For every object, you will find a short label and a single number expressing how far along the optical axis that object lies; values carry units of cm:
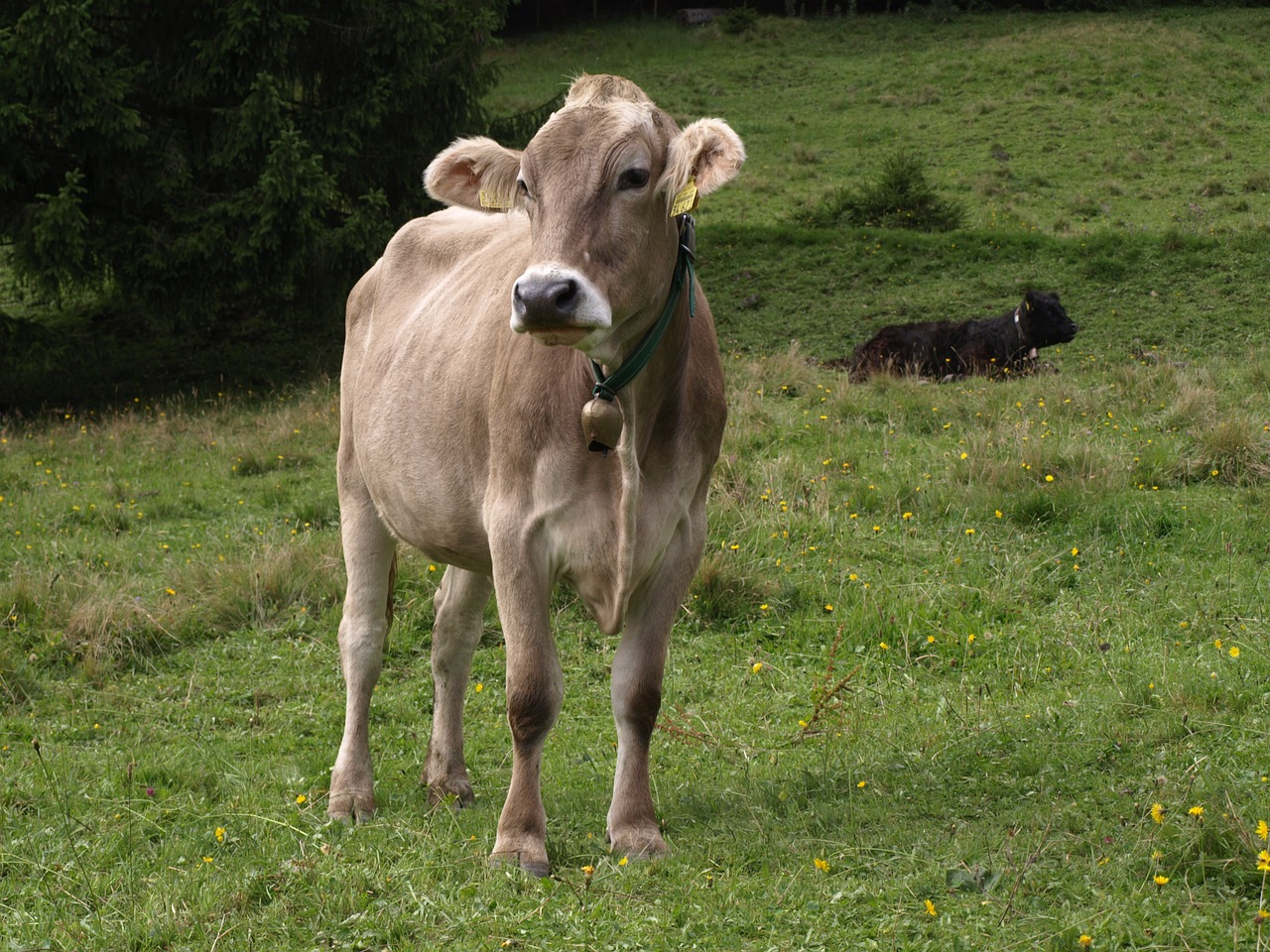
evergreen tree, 1502
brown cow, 390
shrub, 2100
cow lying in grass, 1403
